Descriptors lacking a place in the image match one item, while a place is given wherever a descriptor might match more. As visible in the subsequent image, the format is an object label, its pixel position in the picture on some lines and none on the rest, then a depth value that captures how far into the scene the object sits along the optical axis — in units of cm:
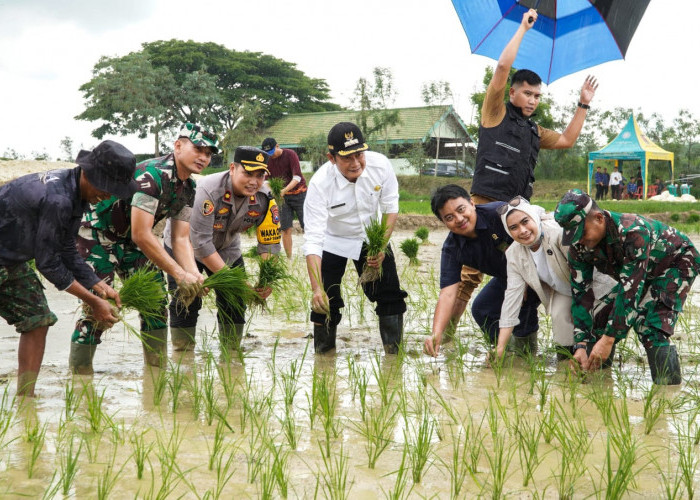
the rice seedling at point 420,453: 260
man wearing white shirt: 449
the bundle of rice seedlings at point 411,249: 906
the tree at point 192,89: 3428
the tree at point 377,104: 2678
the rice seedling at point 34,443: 260
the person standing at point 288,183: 874
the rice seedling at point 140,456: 254
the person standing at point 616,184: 2467
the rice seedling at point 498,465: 242
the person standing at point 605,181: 2562
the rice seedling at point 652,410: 312
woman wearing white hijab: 398
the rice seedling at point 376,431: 279
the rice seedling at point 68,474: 241
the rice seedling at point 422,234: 1198
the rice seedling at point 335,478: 238
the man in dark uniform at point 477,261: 421
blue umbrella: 509
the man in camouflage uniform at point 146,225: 400
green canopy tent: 2414
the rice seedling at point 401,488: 232
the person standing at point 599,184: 2569
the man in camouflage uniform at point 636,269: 371
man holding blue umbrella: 462
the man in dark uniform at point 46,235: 330
